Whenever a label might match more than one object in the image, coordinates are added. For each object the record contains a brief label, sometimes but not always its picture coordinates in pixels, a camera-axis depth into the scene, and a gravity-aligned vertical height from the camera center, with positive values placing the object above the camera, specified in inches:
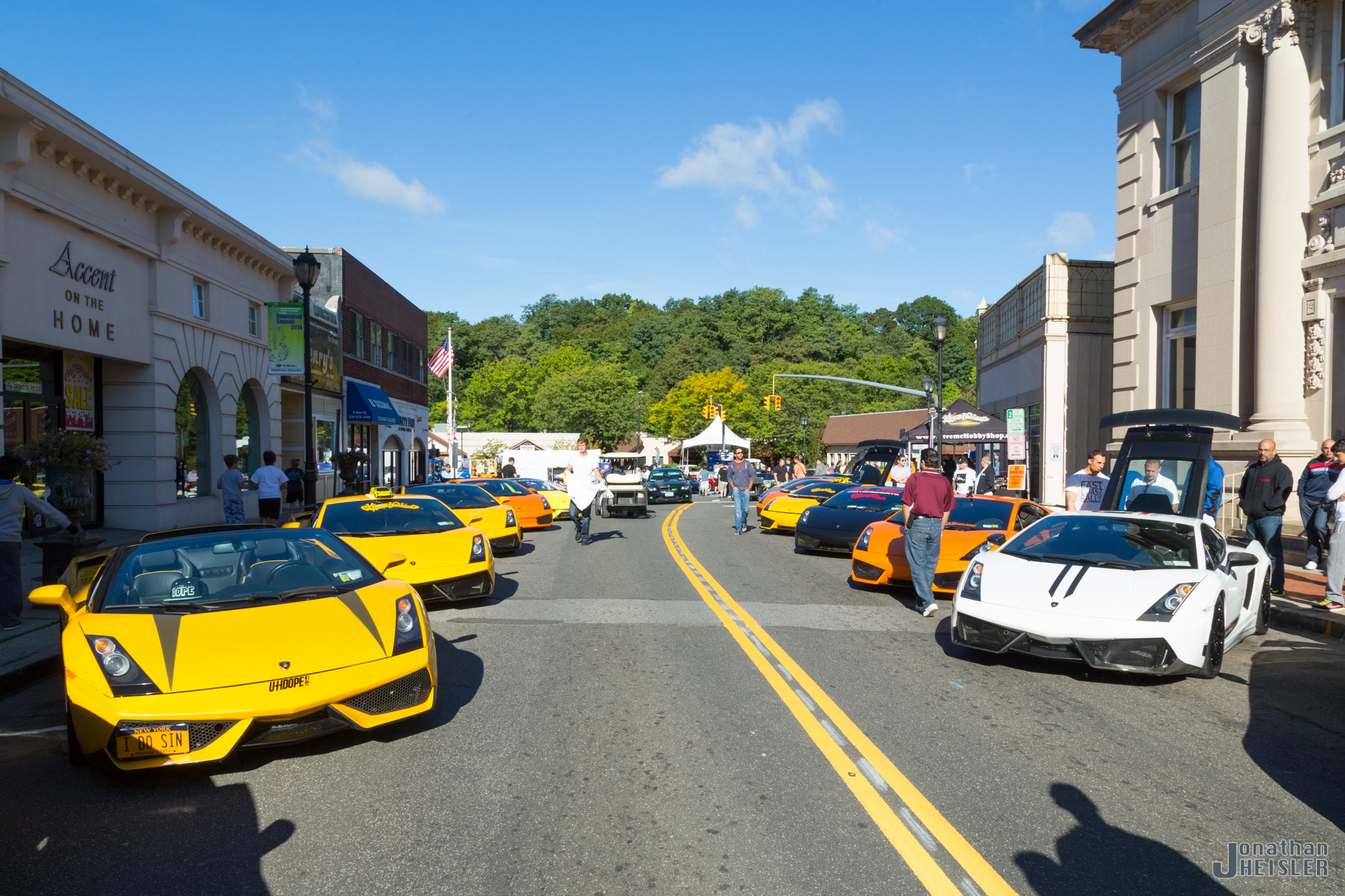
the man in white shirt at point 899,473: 657.6 -29.4
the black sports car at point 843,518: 594.5 -56.7
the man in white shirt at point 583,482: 657.6 -35.8
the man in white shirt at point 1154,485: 459.5 -26.8
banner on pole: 906.1 +91.0
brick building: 1168.8 +96.9
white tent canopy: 1918.1 -7.9
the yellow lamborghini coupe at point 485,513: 565.6 -50.0
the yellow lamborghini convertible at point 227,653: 172.6 -45.5
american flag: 1530.5 +124.6
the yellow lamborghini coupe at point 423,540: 367.6 -44.8
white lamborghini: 247.9 -47.5
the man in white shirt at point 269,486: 607.2 -35.8
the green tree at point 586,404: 3186.5 +104.3
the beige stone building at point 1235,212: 573.3 +154.4
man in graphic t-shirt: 494.6 -29.0
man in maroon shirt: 368.2 -35.1
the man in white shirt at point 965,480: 731.4 -38.0
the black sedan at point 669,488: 1382.9 -83.4
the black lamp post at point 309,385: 624.7 +35.2
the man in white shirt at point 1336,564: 361.4 -52.8
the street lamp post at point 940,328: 877.2 +103.4
